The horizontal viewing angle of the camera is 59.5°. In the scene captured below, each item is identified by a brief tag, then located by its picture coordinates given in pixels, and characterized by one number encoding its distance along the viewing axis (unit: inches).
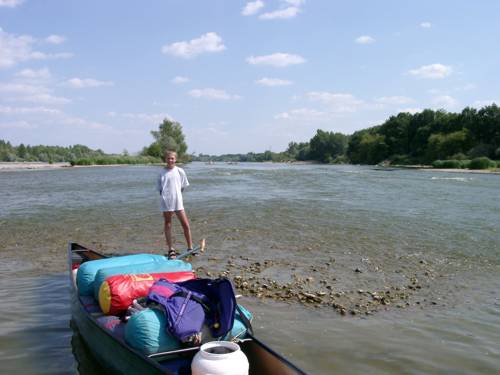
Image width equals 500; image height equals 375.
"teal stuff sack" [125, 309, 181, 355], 167.5
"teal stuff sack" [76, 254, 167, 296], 237.8
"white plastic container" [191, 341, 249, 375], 147.3
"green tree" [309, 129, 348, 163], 7699.8
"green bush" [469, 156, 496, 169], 2728.6
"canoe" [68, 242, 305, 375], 159.9
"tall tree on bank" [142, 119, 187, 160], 5319.9
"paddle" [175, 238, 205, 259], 330.3
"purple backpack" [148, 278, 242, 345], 170.2
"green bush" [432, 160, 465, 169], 3021.2
